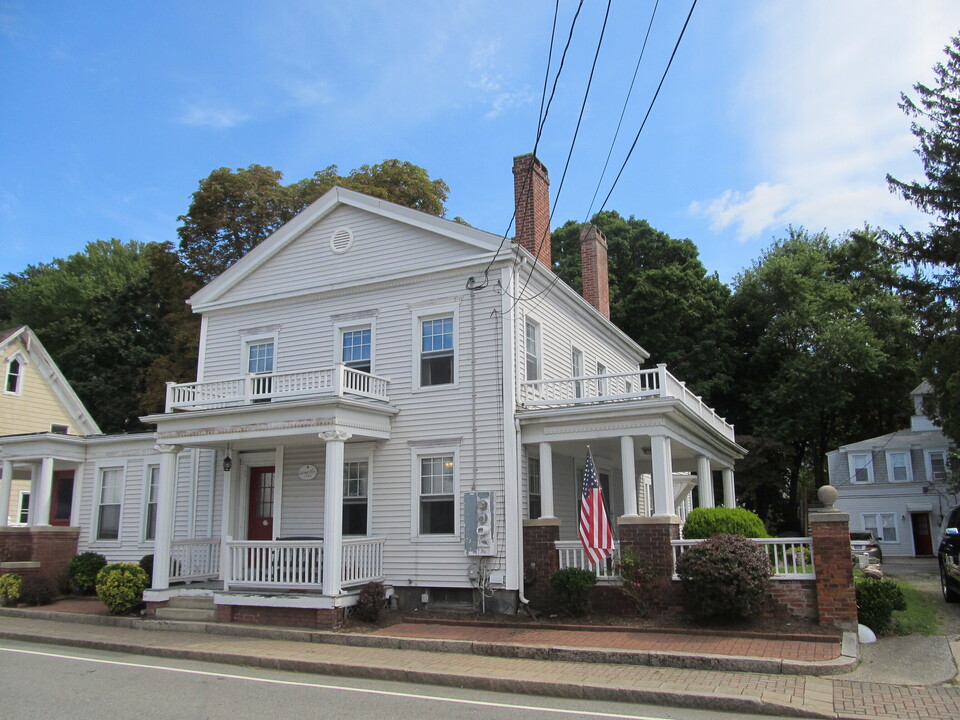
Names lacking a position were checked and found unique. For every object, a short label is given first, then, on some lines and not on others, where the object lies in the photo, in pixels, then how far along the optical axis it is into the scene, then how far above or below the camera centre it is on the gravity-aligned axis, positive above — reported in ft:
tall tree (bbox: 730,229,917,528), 110.32 +23.63
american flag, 41.75 -0.98
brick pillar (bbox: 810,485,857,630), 37.52 -2.96
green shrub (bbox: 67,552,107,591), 59.41 -4.20
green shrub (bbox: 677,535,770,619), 37.70 -3.38
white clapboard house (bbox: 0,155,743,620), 46.98 +5.76
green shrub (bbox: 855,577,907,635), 39.11 -4.83
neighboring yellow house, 90.79 +14.80
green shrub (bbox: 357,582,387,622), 44.65 -5.26
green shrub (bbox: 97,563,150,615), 49.70 -4.76
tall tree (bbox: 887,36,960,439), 70.90 +29.44
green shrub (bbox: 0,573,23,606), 55.42 -5.17
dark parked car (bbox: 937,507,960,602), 49.90 -3.30
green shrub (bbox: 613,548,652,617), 42.24 -3.86
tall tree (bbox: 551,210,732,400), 115.03 +31.57
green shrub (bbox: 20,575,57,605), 54.95 -5.48
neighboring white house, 127.03 +4.45
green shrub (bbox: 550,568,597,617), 42.88 -4.29
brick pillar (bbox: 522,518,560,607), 46.16 -2.73
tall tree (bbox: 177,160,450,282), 94.53 +38.88
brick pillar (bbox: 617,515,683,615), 42.09 -2.12
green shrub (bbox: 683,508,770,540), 45.14 -0.75
